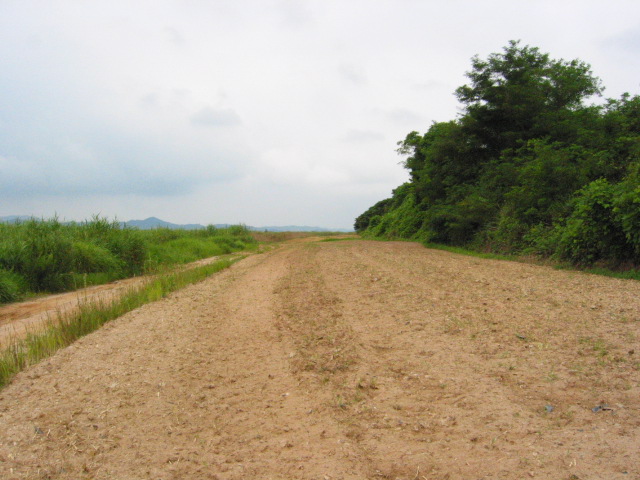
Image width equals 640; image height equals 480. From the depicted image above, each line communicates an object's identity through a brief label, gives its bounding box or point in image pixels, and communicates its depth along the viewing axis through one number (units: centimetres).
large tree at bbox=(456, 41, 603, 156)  1623
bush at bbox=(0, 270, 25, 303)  971
